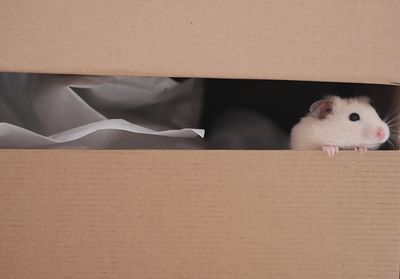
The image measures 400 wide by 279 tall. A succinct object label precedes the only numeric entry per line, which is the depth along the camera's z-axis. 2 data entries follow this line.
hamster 0.47
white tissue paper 0.43
